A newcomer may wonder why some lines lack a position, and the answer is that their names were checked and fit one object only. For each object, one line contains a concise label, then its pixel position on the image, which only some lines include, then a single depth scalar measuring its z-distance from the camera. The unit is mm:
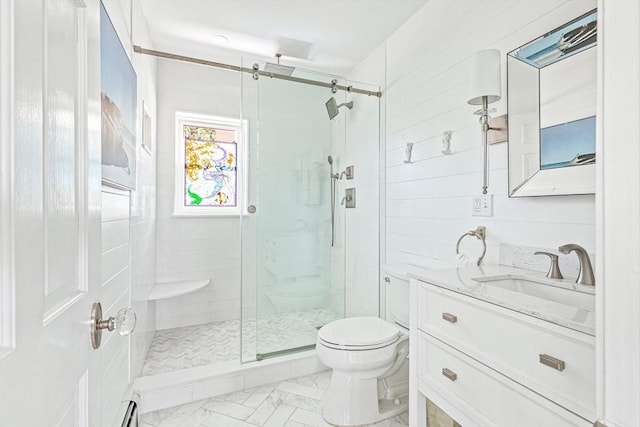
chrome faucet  1152
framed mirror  1217
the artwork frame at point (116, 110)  1153
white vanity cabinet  812
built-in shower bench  2650
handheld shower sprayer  2604
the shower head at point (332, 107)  2592
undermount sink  1104
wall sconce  1482
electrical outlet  1620
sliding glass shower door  2307
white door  350
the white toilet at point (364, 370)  1682
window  3176
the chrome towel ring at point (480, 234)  1630
